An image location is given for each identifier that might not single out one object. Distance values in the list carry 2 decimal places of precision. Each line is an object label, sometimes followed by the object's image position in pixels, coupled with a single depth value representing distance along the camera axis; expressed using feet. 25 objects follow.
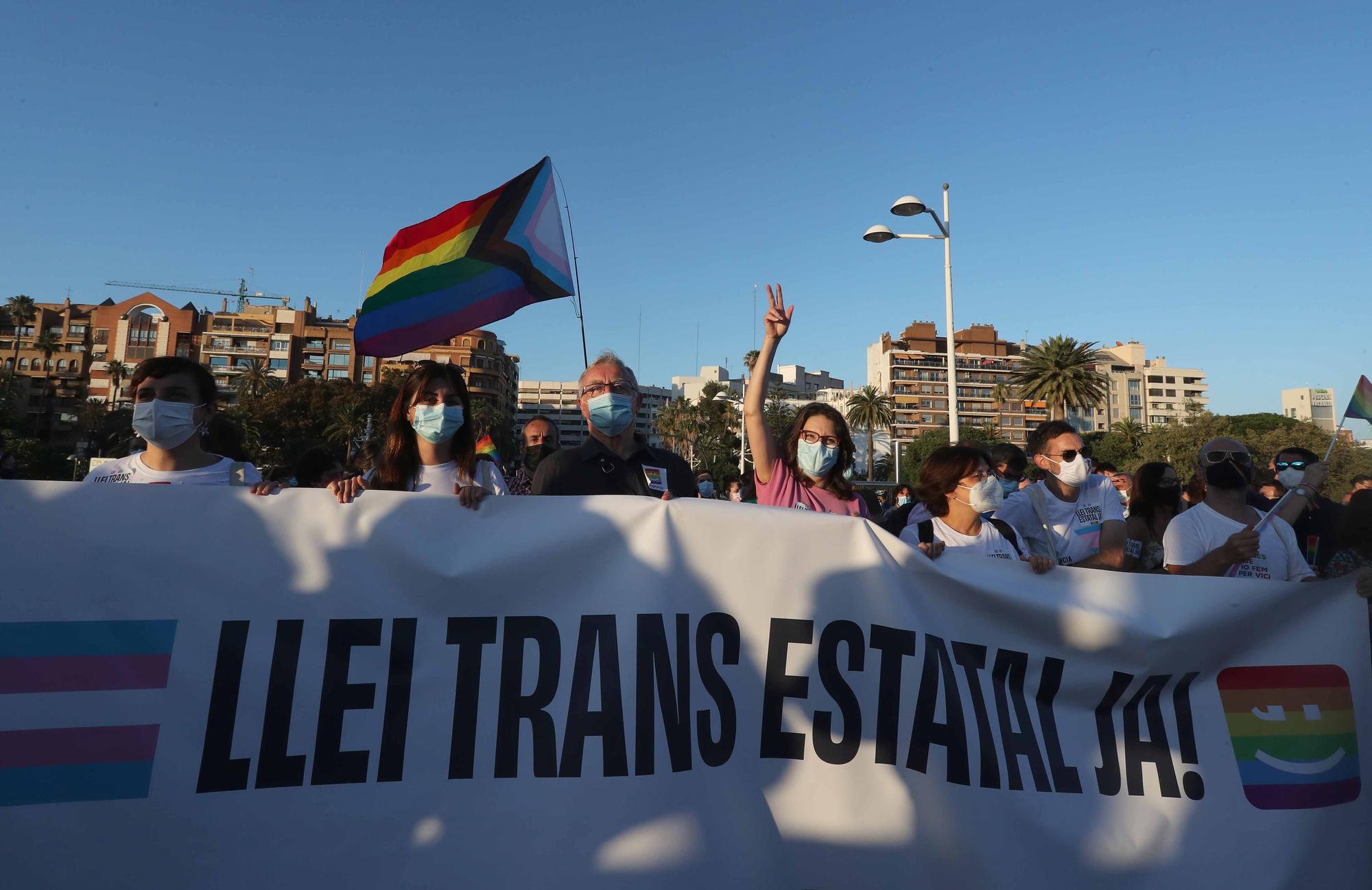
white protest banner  7.54
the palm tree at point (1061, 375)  174.70
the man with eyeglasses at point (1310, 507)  14.06
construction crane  414.62
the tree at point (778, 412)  256.32
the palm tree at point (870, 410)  292.61
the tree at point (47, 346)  299.38
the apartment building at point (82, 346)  309.22
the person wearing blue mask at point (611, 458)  11.30
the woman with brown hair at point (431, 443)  10.33
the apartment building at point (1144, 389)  436.35
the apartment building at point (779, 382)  477.77
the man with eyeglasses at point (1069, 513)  13.80
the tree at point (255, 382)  255.50
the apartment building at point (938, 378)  425.28
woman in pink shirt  11.78
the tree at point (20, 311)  304.50
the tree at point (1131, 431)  247.09
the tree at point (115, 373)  287.89
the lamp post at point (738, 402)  208.76
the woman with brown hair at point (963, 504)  11.05
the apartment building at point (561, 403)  522.47
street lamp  42.45
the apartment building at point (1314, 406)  393.29
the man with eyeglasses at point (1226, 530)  11.40
